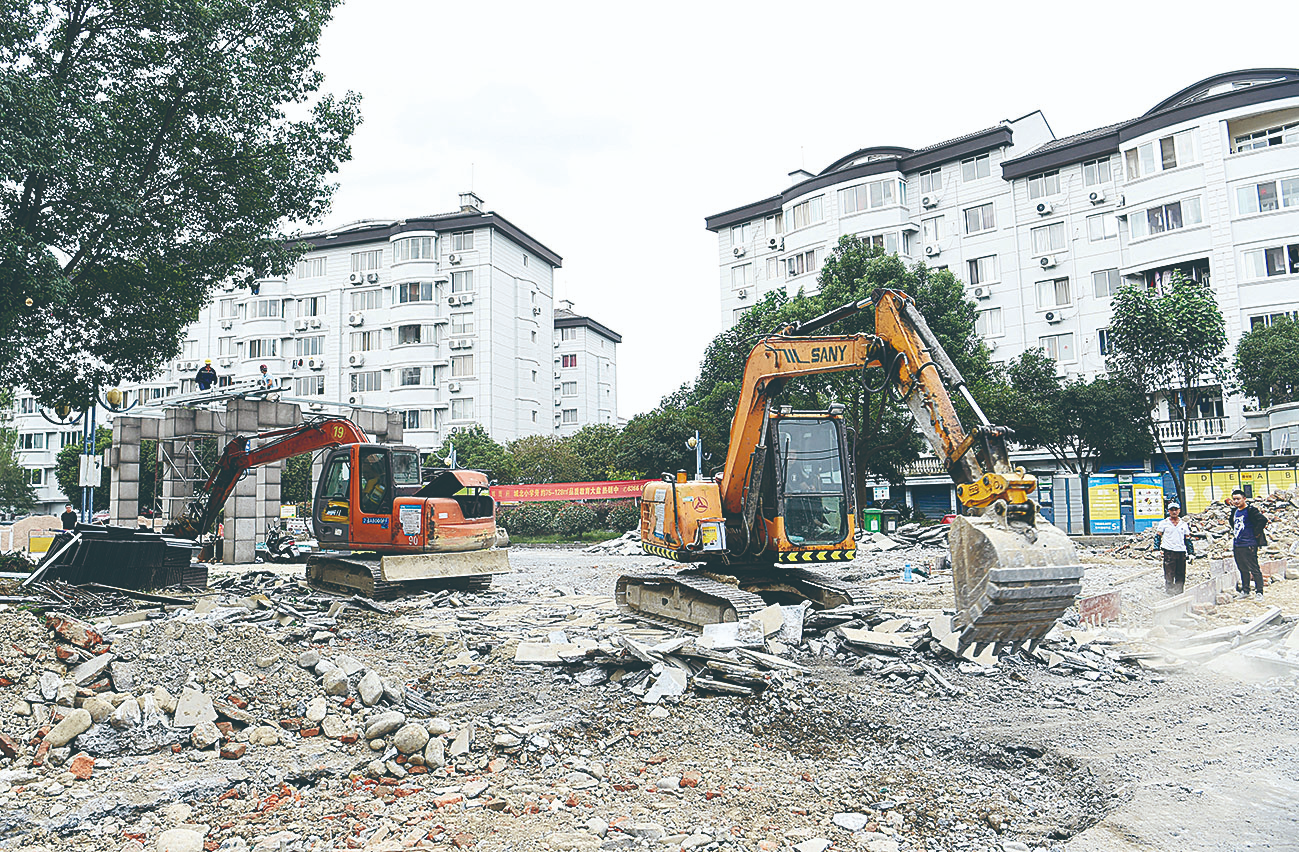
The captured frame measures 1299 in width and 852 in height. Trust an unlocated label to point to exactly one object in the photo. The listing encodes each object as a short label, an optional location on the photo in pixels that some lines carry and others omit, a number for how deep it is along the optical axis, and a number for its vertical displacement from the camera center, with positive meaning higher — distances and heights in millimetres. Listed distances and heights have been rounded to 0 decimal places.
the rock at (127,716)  6359 -1613
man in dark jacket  12805 -1041
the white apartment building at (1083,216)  33438 +12232
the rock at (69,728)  6173 -1651
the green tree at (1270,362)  29219 +3774
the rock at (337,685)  7391 -1642
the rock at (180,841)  4809 -1948
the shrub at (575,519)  36781 -1262
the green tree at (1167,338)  29375 +4736
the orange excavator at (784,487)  8602 -33
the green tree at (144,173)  11453 +5078
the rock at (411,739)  6230 -1809
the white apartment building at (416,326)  49812 +10614
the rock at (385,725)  6520 -1775
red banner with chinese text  33219 -55
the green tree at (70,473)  49906 +2048
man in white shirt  12984 -1175
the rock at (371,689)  7262 -1671
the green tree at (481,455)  41438 +1979
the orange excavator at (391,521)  14656 -460
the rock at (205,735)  6359 -1778
